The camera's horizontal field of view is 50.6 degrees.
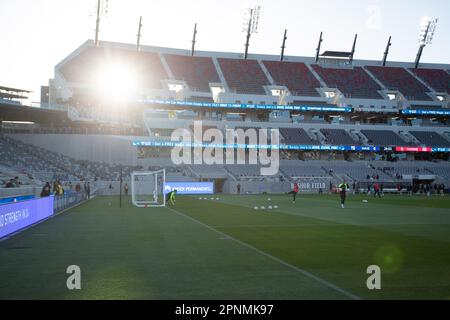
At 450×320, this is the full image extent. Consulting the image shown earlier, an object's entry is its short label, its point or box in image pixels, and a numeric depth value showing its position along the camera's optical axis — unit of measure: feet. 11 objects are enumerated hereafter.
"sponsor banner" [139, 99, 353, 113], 231.09
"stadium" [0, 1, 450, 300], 30.89
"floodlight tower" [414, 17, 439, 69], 310.68
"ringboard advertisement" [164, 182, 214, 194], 185.39
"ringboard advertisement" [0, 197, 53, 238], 52.19
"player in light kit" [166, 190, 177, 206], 118.62
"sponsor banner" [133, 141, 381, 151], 210.38
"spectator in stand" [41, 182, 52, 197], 83.80
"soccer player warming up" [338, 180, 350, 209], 101.84
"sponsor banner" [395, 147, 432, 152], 244.42
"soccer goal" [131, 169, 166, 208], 183.93
